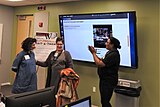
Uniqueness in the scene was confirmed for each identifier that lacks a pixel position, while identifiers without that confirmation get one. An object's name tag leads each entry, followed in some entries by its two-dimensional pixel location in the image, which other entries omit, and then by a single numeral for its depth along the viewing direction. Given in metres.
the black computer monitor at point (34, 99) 1.41
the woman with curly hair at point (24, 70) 3.37
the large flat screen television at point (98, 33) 3.79
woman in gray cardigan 3.80
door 6.00
